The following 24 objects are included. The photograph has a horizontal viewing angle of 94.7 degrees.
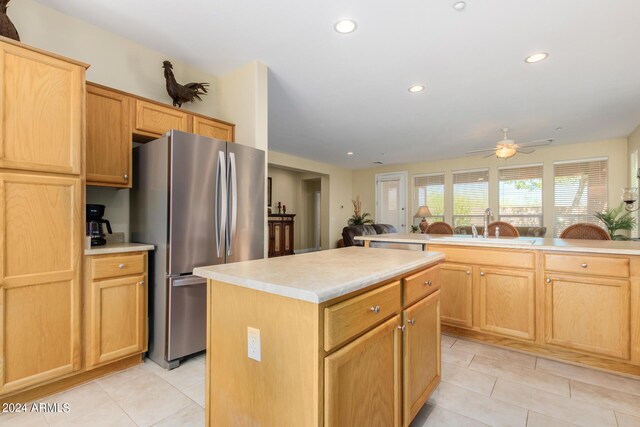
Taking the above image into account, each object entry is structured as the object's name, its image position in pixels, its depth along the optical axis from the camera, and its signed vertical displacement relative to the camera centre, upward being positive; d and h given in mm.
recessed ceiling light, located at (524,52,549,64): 2667 +1446
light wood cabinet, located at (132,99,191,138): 2387 +814
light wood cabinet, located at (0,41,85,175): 1626 +609
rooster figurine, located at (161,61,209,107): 2639 +1157
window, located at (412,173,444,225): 7641 +528
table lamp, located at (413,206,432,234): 7102 -2
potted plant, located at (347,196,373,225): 8523 -60
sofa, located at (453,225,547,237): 5996 -357
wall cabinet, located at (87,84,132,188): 2154 +583
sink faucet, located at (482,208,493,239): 2888 -71
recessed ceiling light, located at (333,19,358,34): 2219 +1451
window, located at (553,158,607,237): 5719 +459
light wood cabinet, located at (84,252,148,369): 1930 -644
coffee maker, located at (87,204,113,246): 2135 -71
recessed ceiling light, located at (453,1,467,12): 2012 +1439
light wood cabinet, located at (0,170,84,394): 1620 -368
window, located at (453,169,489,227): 7031 +435
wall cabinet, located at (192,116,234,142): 2736 +831
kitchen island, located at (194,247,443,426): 935 -470
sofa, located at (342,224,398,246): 5435 -349
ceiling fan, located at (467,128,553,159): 4086 +914
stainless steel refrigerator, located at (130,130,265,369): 2127 -58
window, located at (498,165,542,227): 6375 +415
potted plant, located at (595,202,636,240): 4656 -105
